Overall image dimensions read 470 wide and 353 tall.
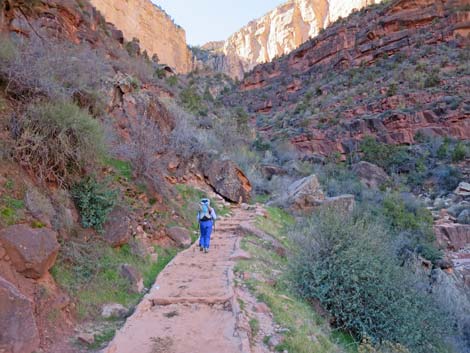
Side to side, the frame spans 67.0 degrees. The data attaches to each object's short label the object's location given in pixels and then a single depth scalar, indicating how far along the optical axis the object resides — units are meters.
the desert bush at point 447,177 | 20.11
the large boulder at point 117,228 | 5.83
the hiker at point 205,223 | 7.67
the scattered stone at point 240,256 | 7.19
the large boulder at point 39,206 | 4.52
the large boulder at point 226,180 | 13.86
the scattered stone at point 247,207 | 13.10
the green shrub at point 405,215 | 13.43
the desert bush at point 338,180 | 17.73
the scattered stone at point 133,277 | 5.27
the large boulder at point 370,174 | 19.88
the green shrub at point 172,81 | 26.67
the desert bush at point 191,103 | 22.61
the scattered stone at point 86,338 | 3.74
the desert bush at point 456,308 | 6.83
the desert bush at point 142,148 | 8.55
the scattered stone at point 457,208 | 16.44
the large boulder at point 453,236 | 14.02
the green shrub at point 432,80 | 29.42
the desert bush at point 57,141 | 5.22
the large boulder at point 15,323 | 3.12
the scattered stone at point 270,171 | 19.41
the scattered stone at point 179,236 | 8.05
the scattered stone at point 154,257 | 6.72
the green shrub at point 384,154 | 23.98
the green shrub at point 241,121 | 28.75
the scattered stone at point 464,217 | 15.40
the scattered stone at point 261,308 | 4.77
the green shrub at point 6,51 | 5.80
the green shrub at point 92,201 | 5.69
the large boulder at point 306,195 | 13.95
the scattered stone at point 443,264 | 11.02
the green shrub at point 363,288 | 5.58
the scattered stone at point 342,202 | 12.91
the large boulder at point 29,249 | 3.85
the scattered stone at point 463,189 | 18.67
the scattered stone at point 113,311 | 4.44
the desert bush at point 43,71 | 5.84
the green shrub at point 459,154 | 21.95
